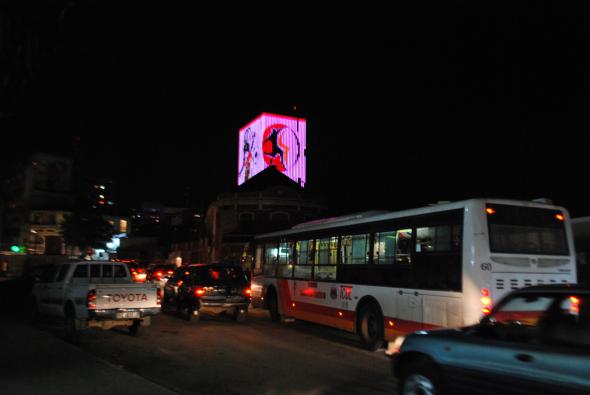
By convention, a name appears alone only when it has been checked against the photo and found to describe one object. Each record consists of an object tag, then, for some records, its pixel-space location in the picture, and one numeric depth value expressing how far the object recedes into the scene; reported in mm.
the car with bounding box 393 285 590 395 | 4457
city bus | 9438
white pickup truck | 12258
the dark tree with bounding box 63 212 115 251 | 67375
